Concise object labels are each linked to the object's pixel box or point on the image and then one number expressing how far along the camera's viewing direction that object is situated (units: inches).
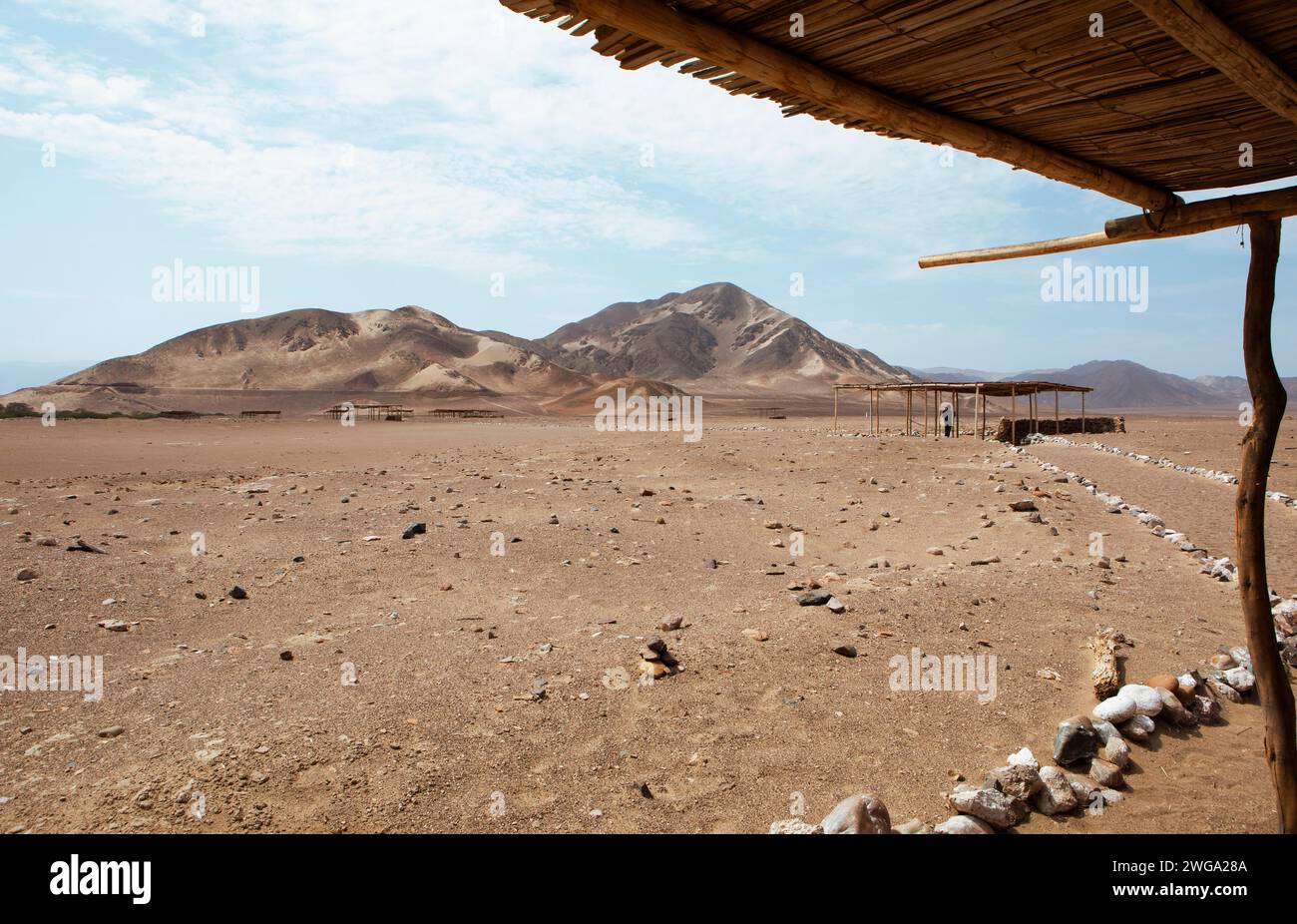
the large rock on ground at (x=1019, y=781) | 143.8
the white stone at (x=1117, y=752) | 159.0
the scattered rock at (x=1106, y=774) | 152.3
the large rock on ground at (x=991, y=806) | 138.0
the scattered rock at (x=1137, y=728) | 169.3
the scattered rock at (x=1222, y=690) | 191.5
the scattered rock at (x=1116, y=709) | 173.2
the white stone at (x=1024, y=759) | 151.4
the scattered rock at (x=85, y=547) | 316.5
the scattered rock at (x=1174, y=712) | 177.0
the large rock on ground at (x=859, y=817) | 124.9
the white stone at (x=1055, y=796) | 143.2
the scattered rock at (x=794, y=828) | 130.3
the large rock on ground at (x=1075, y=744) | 157.8
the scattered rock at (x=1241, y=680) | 191.9
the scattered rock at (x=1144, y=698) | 175.2
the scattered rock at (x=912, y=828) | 132.1
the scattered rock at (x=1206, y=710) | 180.4
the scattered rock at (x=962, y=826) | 133.0
